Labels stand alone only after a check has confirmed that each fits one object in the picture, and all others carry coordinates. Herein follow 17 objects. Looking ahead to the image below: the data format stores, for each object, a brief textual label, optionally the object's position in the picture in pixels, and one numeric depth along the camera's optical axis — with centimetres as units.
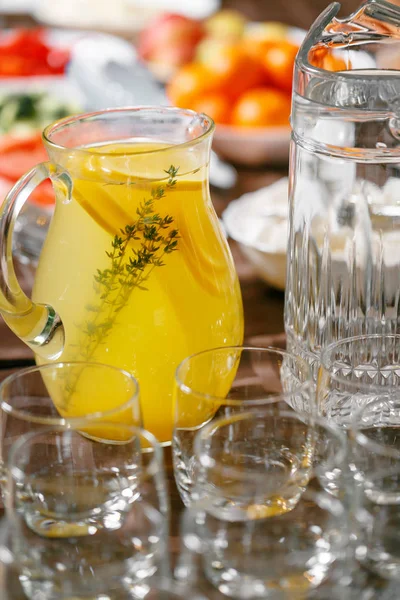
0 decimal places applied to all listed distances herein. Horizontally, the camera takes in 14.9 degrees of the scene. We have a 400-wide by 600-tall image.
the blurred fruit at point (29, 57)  231
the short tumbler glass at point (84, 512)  81
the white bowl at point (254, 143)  152
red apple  219
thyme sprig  94
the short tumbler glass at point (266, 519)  82
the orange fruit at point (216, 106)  164
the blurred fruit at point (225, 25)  240
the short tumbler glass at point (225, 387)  85
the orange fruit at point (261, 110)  158
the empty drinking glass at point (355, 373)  89
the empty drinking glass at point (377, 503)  83
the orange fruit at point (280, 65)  172
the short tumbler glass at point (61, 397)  85
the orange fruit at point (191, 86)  169
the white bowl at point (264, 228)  119
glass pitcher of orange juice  94
